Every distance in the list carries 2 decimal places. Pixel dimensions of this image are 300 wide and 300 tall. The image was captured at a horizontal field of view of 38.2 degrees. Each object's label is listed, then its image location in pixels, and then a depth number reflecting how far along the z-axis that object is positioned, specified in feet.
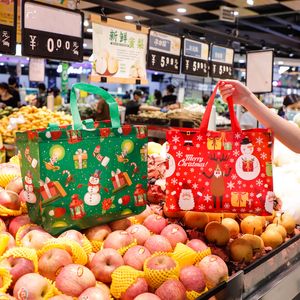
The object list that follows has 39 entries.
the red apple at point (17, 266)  4.41
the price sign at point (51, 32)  12.62
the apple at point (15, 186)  6.30
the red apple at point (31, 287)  4.12
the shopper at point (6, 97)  28.14
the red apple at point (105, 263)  4.88
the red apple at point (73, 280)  4.39
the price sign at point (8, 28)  12.62
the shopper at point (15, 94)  29.30
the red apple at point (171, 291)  4.56
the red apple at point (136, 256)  5.07
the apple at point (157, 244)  5.49
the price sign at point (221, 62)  22.15
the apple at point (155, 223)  6.19
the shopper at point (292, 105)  29.99
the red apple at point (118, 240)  5.37
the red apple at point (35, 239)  5.06
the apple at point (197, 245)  5.66
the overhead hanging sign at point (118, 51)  15.07
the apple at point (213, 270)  5.14
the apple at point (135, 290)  4.61
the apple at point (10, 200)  5.85
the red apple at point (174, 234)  5.85
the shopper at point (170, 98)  42.82
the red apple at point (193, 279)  4.86
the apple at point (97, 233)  5.63
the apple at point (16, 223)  5.64
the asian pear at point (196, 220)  6.49
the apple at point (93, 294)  4.26
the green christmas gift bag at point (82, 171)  5.13
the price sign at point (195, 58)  20.07
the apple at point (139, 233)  5.74
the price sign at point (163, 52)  17.74
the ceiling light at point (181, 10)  34.49
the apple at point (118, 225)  5.97
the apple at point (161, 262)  4.81
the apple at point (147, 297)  4.44
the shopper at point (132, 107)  34.55
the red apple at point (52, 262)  4.63
